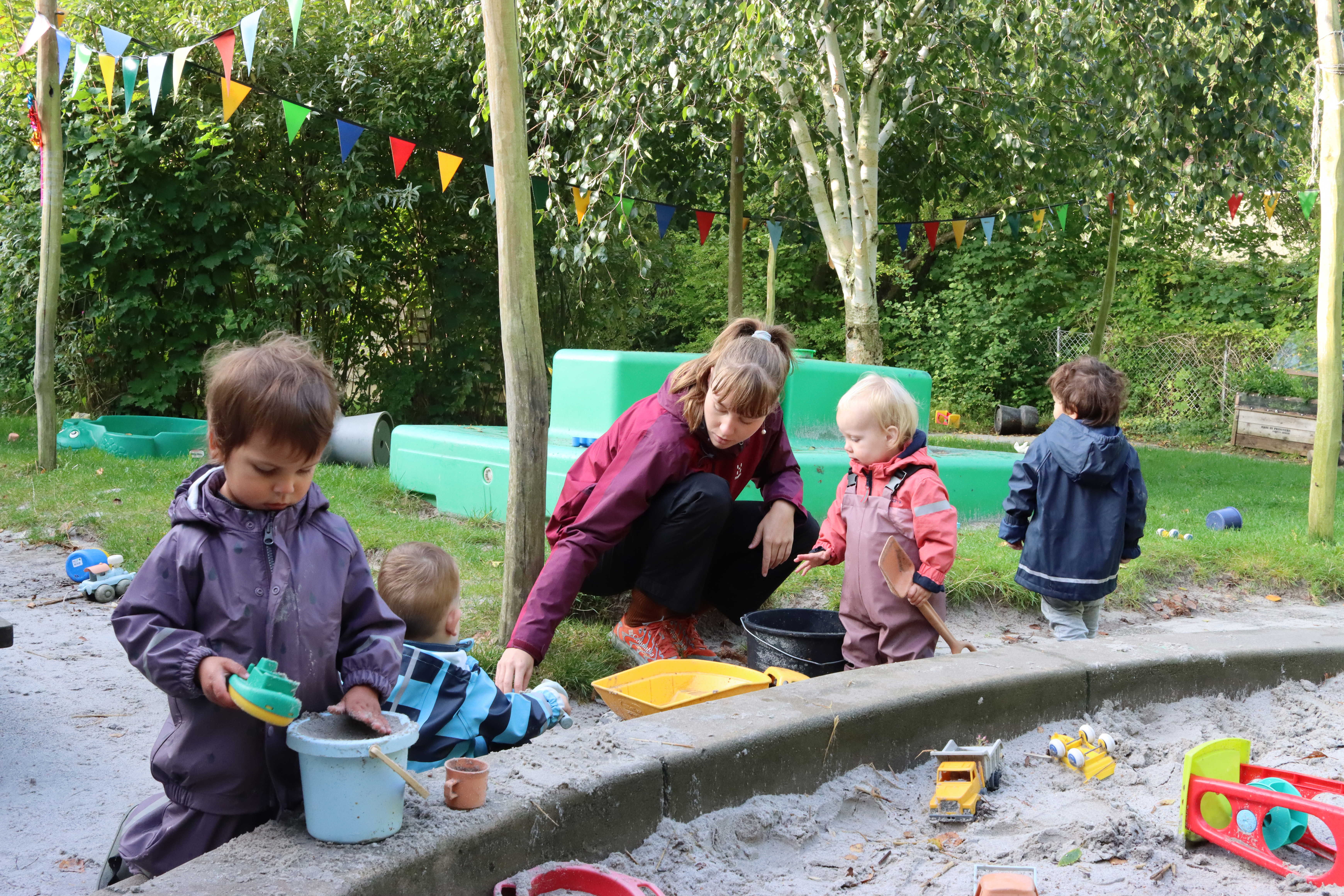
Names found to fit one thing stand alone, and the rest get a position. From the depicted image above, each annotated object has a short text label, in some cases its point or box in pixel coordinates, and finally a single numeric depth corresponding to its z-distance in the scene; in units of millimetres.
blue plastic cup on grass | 6707
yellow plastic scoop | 2666
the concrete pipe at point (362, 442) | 7840
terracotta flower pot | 1684
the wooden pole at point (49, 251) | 6625
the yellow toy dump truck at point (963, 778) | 2197
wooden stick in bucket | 1474
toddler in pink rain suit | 3105
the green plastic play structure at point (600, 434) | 5312
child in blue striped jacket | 2193
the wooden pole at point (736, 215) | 9242
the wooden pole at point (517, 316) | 3045
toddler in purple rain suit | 1597
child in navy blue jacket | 3770
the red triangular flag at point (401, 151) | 7496
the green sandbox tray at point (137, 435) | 7660
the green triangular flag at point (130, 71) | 6719
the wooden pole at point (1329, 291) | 6242
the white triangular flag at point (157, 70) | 6395
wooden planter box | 13367
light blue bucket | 1475
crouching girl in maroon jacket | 2963
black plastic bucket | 3145
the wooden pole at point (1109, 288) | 11969
